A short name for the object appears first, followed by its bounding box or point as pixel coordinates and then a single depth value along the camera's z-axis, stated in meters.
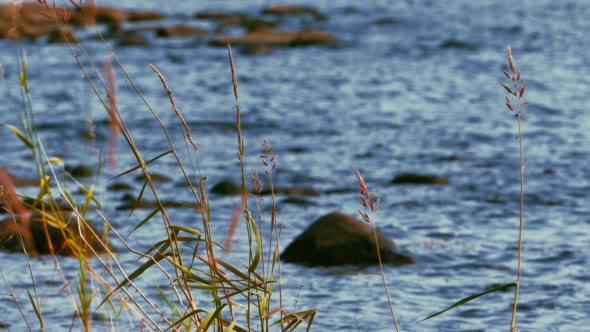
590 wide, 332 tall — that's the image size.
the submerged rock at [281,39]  37.31
